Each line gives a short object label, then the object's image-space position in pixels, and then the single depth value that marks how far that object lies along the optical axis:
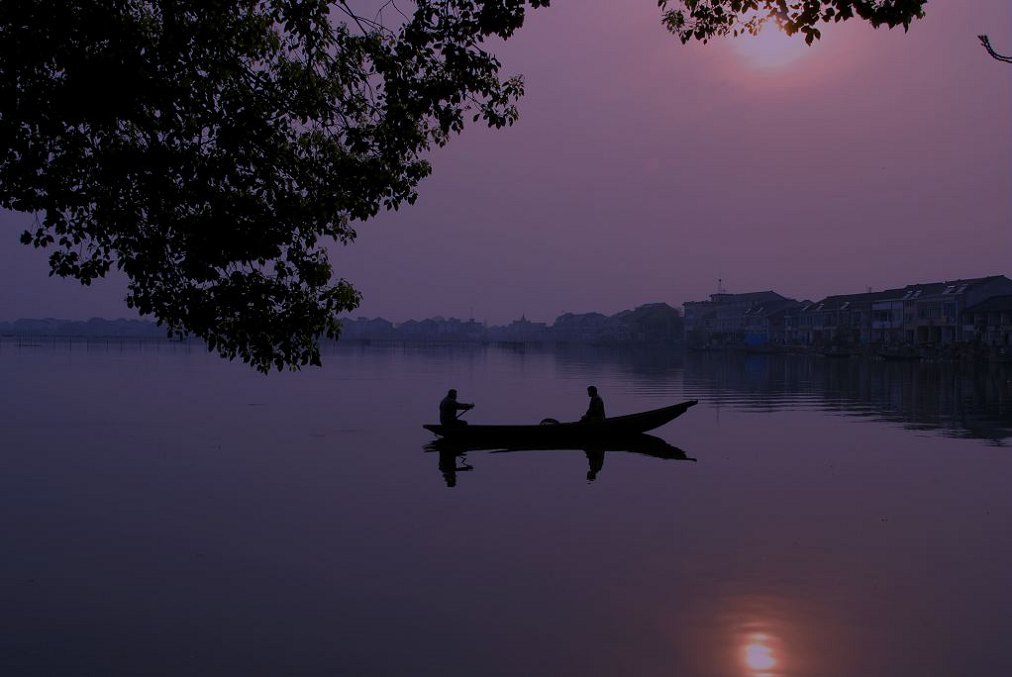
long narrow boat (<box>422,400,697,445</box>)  24.30
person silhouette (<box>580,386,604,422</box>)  24.94
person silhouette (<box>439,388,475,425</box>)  24.62
